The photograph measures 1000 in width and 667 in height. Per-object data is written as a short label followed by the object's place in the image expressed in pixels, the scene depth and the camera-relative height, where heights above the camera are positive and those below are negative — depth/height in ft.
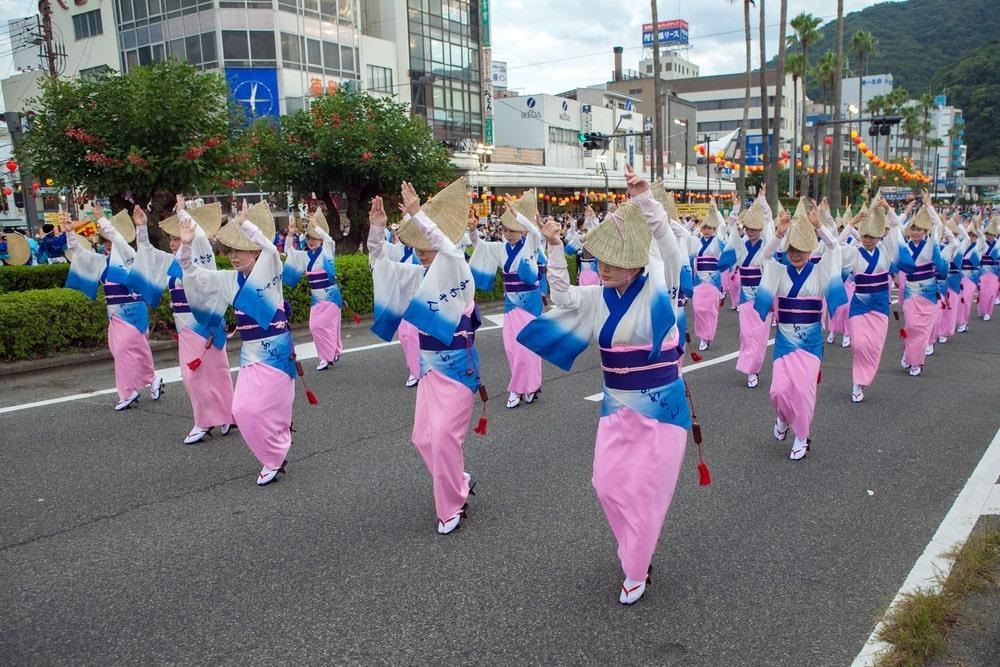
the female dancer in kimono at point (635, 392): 12.74 -3.27
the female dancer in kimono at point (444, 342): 15.75 -2.89
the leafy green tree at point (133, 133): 39.17 +4.04
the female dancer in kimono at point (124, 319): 25.55 -3.44
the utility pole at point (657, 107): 85.71 +9.24
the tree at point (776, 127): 99.13 +7.83
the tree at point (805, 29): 148.46 +29.53
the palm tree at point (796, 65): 164.04 +25.51
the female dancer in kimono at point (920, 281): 30.60 -3.91
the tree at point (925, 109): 244.01 +22.86
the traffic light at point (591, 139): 75.00 +5.30
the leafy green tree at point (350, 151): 52.65 +3.62
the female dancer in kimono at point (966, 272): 40.88 -4.87
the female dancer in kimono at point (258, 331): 18.60 -2.96
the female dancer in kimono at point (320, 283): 32.91 -3.23
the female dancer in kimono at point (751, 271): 29.35 -3.43
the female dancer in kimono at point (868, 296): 26.73 -3.85
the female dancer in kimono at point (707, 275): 36.96 -3.98
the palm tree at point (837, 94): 105.40 +12.34
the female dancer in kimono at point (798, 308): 20.47 -3.30
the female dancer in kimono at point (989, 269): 44.80 -5.17
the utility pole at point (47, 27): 69.90 +17.17
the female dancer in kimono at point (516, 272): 26.63 -2.54
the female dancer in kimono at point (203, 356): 21.81 -4.09
